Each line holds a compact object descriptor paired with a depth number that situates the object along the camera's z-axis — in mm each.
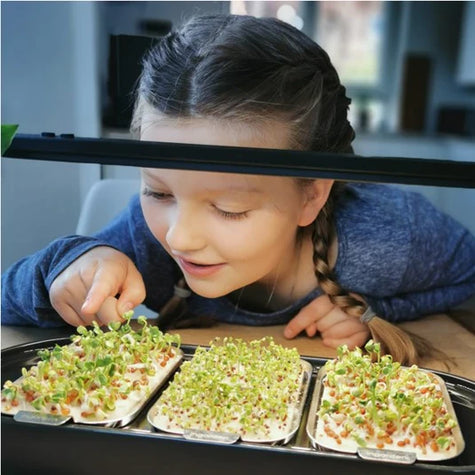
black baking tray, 622
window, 2854
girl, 785
